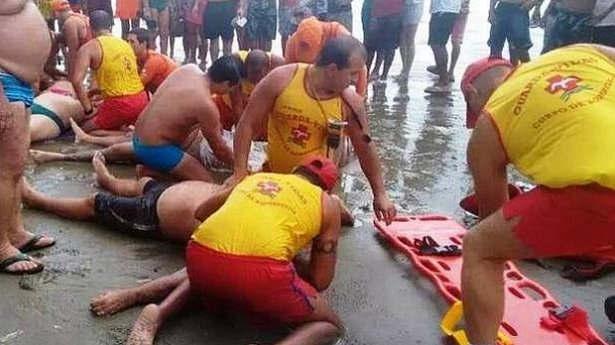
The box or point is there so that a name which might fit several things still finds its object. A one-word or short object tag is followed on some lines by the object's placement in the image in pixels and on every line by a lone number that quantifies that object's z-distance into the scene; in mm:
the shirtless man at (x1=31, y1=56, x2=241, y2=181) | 4988
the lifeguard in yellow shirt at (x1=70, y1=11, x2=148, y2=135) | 6543
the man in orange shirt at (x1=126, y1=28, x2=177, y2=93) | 7230
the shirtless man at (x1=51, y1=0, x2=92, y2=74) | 7705
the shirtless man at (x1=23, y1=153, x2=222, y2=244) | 4090
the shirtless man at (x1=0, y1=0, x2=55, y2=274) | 3529
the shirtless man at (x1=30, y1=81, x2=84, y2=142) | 6395
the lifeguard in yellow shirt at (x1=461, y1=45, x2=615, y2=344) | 2590
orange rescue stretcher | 3336
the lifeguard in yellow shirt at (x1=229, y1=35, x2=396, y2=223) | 4320
